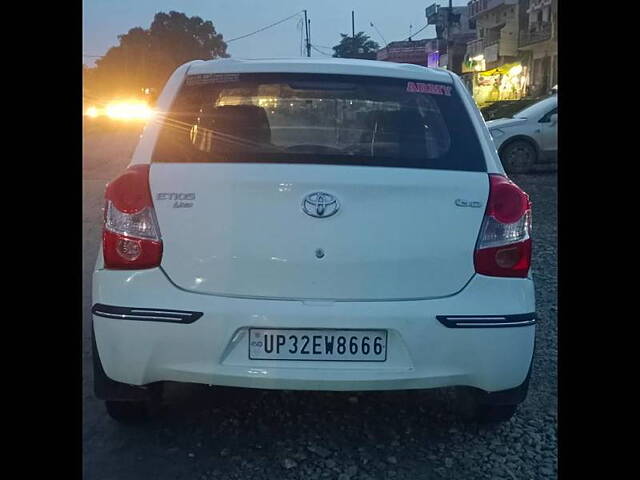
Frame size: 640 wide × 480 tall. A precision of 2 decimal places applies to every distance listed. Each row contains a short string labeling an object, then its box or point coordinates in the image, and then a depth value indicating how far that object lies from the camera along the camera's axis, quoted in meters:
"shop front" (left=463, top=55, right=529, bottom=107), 38.19
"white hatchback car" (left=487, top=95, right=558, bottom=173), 13.60
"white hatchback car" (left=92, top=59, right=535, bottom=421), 2.94
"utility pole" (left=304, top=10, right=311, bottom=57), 48.91
